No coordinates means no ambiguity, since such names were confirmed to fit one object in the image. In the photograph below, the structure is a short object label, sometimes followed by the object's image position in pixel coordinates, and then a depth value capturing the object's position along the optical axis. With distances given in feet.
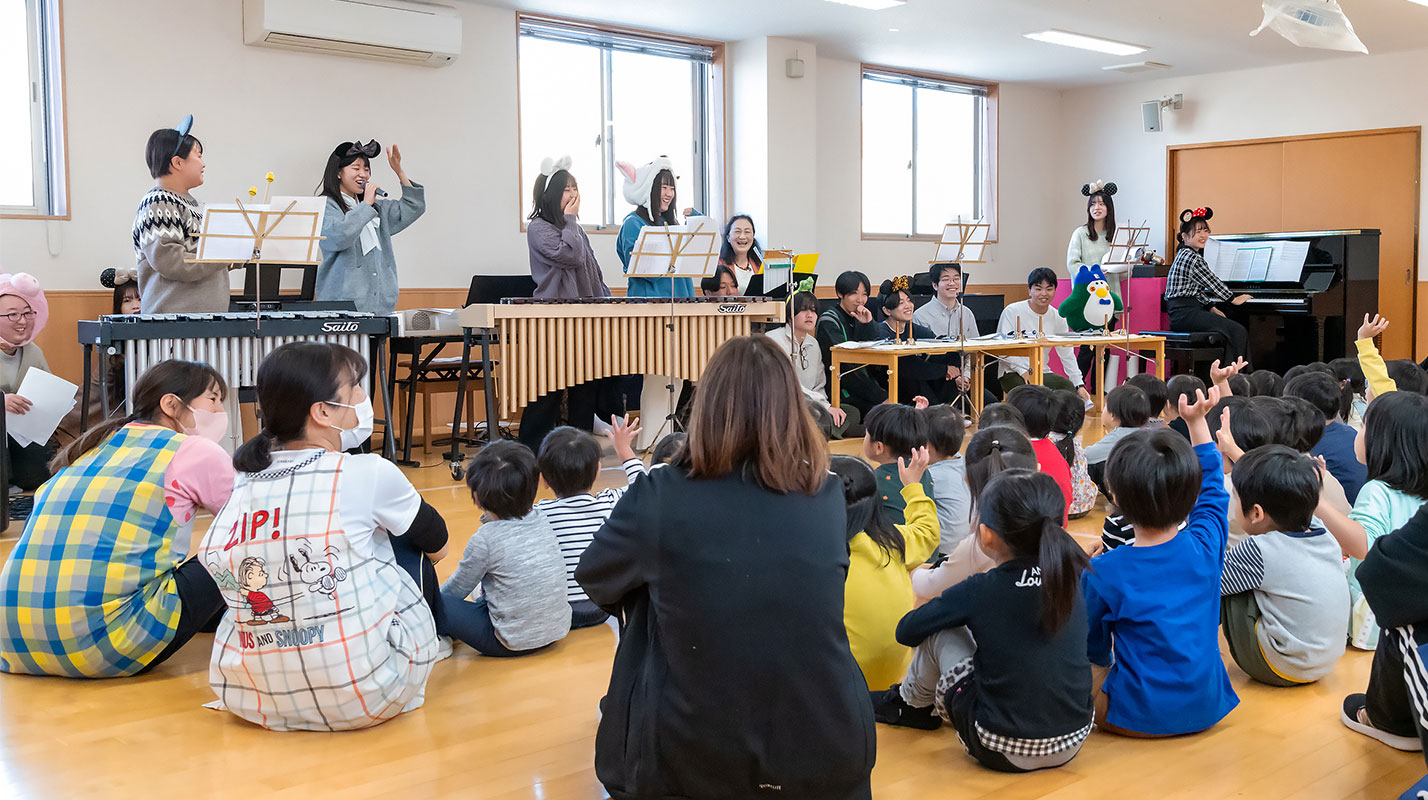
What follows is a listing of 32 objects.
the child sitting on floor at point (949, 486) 11.51
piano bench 29.27
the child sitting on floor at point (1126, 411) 14.84
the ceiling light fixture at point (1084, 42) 30.91
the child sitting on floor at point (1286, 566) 8.84
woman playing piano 29.78
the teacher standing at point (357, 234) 20.58
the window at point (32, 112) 21.76
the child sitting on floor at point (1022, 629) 7.37
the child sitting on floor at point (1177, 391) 14.03
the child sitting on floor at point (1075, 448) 14.25
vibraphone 15.89
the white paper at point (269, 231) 15.90
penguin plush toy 27.71
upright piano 30.73
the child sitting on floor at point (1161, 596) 8.07
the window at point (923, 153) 35.42
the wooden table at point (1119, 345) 25.35
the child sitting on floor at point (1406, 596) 6.63
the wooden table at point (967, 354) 22.40
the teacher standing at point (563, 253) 21.07
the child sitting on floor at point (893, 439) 10.81
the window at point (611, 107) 28.25
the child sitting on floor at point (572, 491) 10.93
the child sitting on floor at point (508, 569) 10.32
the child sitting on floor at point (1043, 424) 13.01
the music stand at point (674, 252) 18.83
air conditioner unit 23.15
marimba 18.34
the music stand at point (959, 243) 23.53
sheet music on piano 31.71
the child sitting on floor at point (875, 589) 8.59
